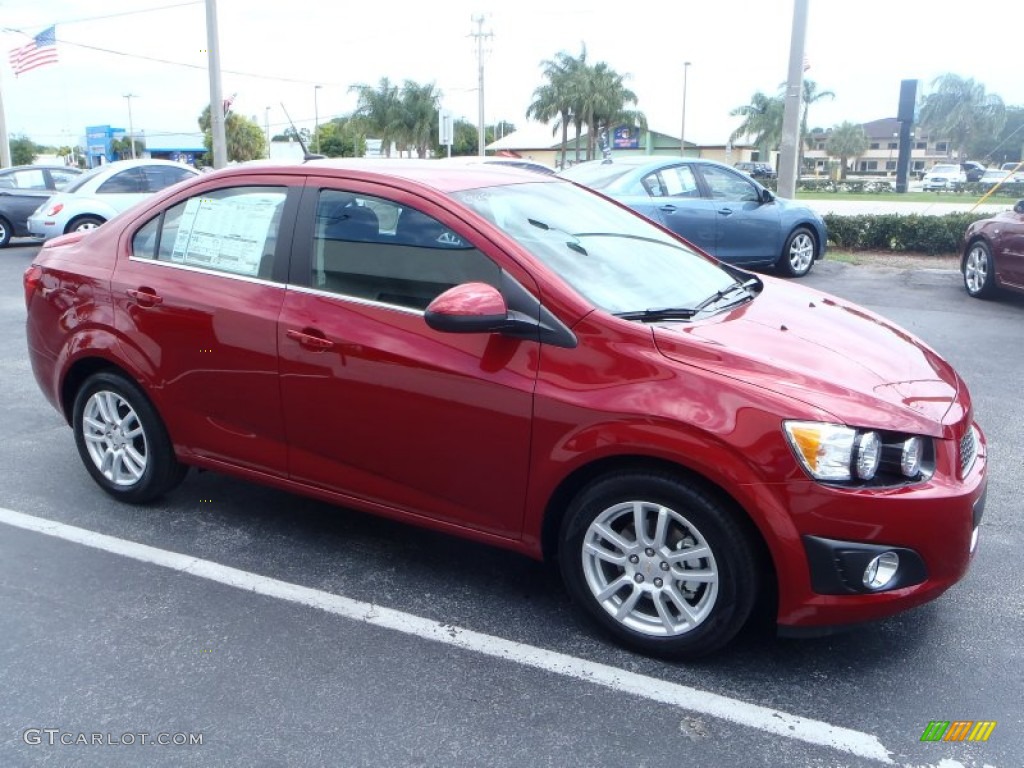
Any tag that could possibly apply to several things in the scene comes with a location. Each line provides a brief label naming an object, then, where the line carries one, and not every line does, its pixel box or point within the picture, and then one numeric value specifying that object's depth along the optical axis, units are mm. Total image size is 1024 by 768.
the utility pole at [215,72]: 21094
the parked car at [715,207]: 10797
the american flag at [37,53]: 25016
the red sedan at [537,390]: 2906
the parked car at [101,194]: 14516
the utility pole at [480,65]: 41344
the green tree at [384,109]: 55188
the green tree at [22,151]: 79188
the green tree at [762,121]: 64500
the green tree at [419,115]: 55062
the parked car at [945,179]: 44781
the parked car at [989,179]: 40250
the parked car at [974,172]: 45400
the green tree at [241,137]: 70625
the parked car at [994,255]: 9695
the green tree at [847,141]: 78062
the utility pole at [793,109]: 15250
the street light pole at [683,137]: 68000
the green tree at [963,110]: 57594
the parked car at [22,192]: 16781
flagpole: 28453
